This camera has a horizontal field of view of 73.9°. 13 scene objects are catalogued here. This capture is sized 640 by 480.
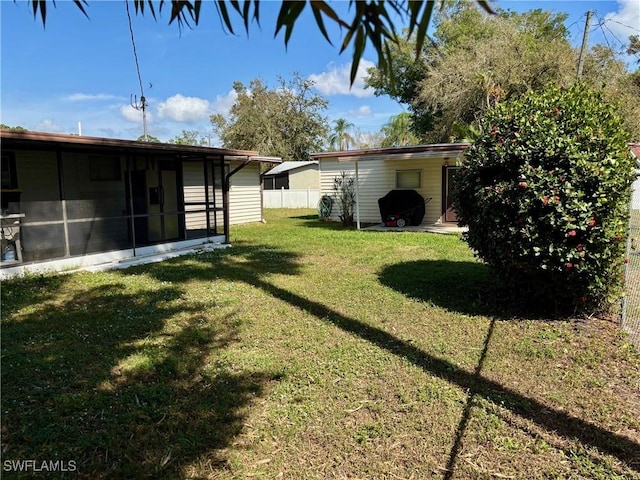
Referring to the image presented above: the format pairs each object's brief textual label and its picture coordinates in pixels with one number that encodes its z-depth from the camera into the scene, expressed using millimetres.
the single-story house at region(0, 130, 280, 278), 7199
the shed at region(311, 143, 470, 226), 13391
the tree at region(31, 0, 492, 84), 1084
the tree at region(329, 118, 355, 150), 46469
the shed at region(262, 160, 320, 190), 29359
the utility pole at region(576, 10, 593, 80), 16462
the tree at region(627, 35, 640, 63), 30112
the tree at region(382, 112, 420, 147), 32828
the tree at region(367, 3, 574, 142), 19047
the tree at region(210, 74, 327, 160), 37125
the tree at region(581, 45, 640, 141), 18266
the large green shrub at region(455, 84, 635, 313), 4375
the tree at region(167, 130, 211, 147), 46719
